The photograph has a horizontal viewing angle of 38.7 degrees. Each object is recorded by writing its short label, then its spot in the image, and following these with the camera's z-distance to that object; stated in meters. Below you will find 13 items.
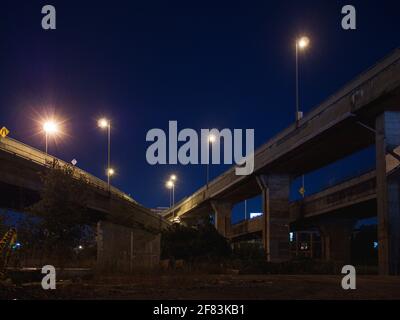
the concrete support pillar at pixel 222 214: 88.88
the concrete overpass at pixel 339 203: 52.91
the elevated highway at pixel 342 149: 34.41
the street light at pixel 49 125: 50.25
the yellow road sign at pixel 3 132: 41.81
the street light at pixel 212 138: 77.44
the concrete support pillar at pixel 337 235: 83.19
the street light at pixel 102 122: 52.91
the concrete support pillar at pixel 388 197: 34.19
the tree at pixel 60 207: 26.55
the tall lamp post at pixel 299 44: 44.03
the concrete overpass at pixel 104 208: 29.80
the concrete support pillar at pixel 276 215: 59.66
